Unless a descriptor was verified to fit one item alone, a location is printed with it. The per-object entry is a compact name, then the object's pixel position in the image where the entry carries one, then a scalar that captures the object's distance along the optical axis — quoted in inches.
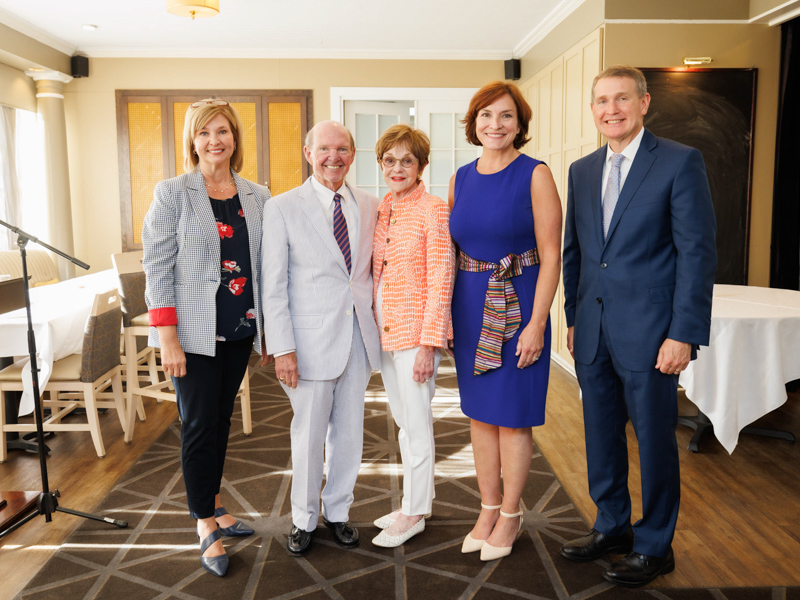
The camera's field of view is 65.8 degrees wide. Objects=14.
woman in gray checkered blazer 81.9
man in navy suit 76.4
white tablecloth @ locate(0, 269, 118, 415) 126.2
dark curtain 176.9
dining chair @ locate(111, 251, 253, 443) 143.8
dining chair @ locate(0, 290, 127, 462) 128.0
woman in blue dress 81.6
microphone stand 98.1
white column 254.7
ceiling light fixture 169.9
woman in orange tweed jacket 83.4
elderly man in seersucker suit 84.1
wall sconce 174.7
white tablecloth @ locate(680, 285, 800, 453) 121.2
